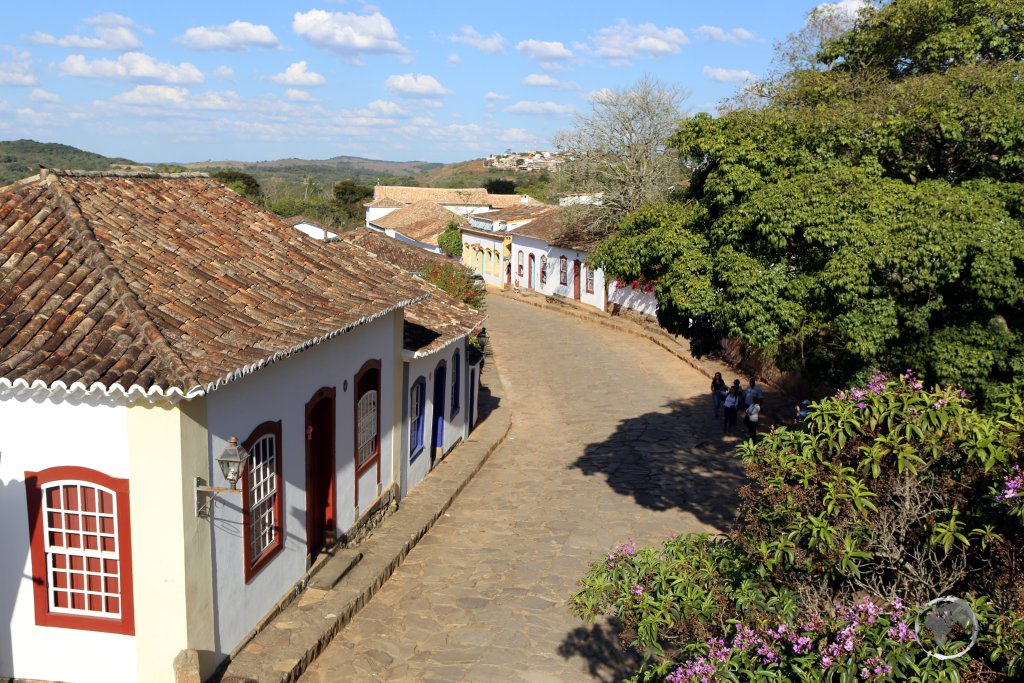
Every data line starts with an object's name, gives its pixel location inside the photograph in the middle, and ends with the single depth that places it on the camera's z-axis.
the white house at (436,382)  14.23
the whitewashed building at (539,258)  35.56
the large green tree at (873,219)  9.46
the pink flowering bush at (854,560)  4.53
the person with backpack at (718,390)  19.45
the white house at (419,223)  53.34
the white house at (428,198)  64.81
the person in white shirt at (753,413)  17.41
